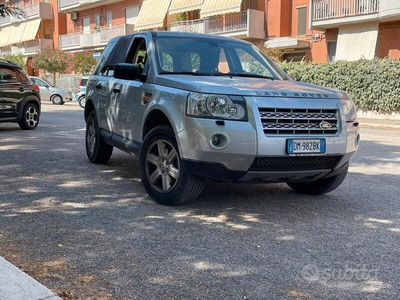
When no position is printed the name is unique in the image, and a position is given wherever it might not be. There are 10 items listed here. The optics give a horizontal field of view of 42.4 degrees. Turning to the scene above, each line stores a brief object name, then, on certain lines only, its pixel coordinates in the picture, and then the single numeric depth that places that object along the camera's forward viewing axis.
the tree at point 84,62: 38.88
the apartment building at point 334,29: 24.12
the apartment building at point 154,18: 30.12
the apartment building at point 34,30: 50.03
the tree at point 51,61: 41.09
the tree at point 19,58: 49.56
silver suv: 4.65
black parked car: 12.75
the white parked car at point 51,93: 30.08
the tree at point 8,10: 9.40
